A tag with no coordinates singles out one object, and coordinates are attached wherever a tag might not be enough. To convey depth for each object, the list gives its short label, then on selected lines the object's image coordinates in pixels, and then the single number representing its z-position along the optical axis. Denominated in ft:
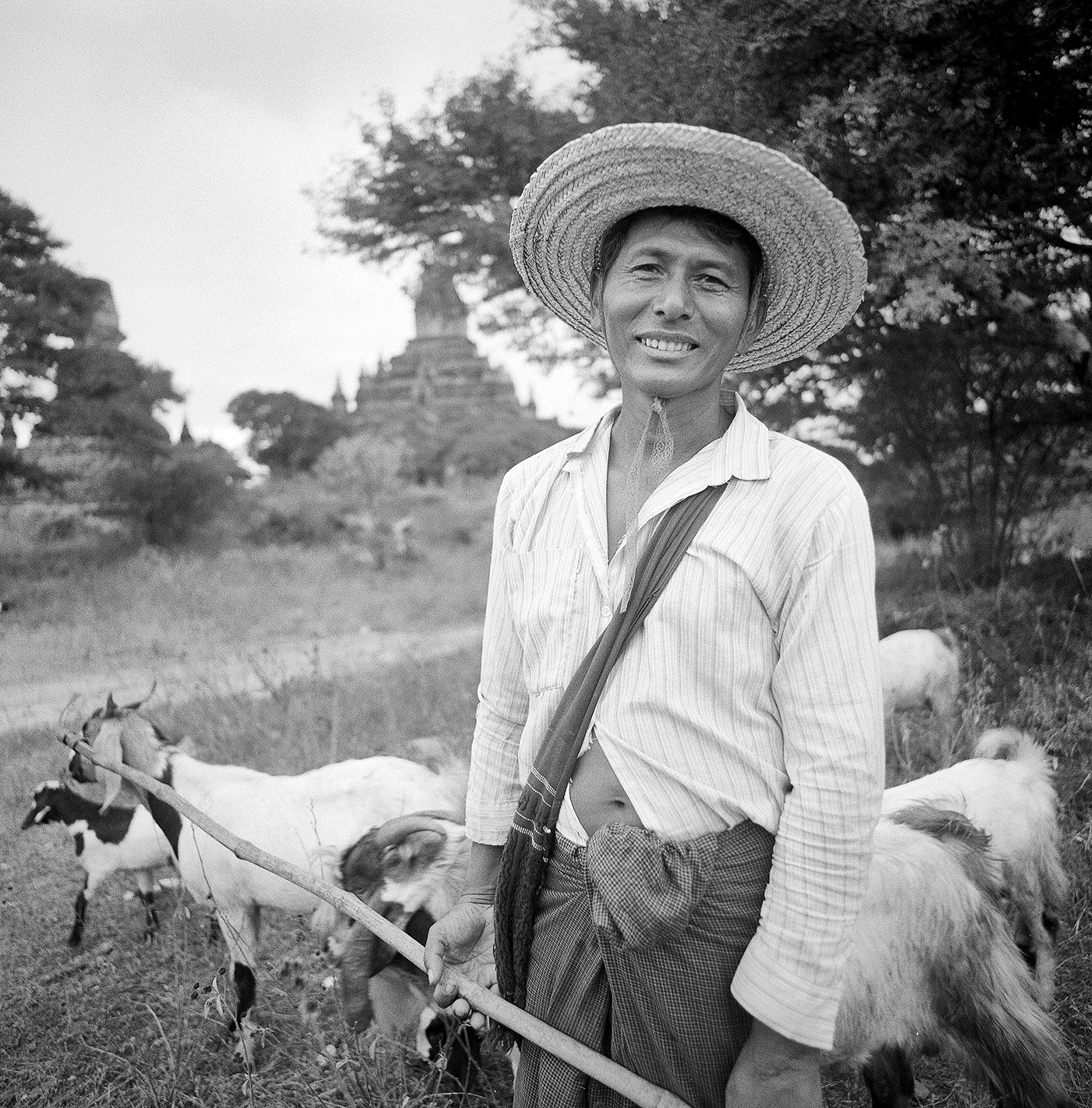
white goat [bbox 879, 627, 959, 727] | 16.26
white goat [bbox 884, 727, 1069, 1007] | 9.39
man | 4.10
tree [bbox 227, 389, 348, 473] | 124.16
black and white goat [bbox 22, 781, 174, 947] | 12.10
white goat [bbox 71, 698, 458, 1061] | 9.96
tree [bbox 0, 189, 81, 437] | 46.65
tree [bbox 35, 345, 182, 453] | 50.67
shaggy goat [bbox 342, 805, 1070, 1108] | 7.02
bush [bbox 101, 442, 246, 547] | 57.06
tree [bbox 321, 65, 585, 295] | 25.32
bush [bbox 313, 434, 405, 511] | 94.99
